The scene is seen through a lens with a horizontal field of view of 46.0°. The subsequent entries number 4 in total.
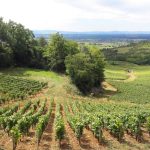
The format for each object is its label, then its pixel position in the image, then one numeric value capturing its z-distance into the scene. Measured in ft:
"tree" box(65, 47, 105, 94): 147.93
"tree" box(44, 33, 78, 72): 174.89
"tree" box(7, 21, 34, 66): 173.71
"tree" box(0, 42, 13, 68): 155.98
